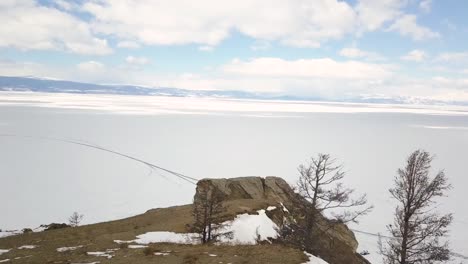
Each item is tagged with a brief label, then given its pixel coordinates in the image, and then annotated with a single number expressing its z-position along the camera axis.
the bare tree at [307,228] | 25.47
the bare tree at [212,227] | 27.14
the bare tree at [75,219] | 56.72
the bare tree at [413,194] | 21.72
